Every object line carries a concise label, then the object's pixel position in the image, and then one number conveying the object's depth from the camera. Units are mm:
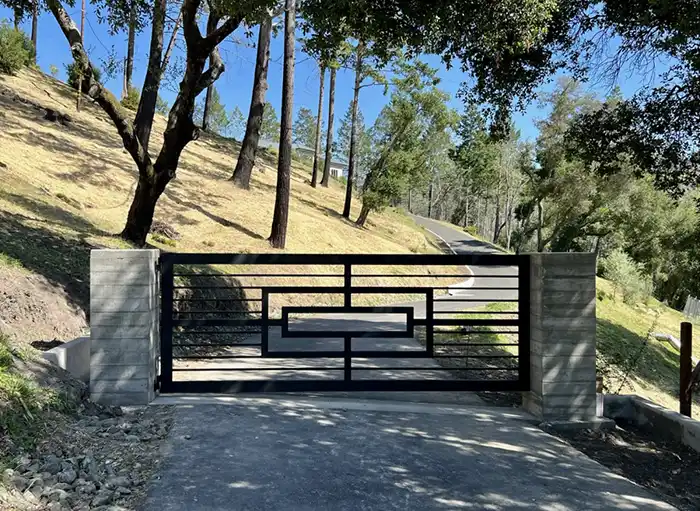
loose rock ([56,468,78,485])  3266
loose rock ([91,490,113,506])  3098
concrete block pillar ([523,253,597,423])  5262
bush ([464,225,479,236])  58703
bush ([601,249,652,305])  27642
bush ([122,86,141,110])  28734
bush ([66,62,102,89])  26472
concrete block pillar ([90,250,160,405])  5062
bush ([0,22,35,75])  22859
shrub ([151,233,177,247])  14134
